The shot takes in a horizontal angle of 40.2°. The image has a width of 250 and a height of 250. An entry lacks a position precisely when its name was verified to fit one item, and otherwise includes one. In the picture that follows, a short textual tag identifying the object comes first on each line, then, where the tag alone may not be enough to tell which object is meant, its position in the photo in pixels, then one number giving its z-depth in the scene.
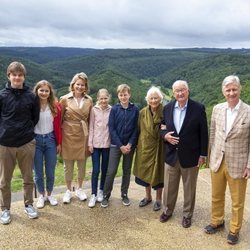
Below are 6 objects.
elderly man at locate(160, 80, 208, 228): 4.16
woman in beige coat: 4.78
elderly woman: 4.60
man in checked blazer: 3.80
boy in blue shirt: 4.70
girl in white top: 4.59
